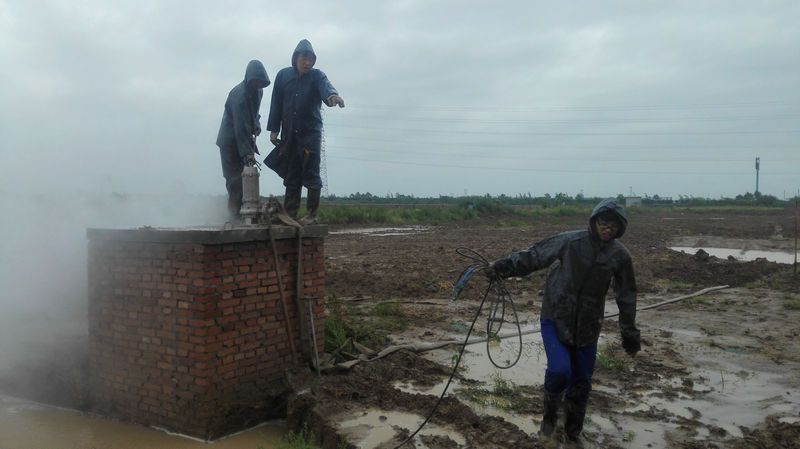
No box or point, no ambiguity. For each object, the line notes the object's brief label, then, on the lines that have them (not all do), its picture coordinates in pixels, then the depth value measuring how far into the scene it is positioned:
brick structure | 5.18
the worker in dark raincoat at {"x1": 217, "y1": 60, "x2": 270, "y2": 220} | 6.86
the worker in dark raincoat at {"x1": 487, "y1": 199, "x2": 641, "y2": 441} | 4.65
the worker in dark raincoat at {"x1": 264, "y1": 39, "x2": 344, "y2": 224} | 6.87
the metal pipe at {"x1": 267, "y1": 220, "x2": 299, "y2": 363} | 5.76
